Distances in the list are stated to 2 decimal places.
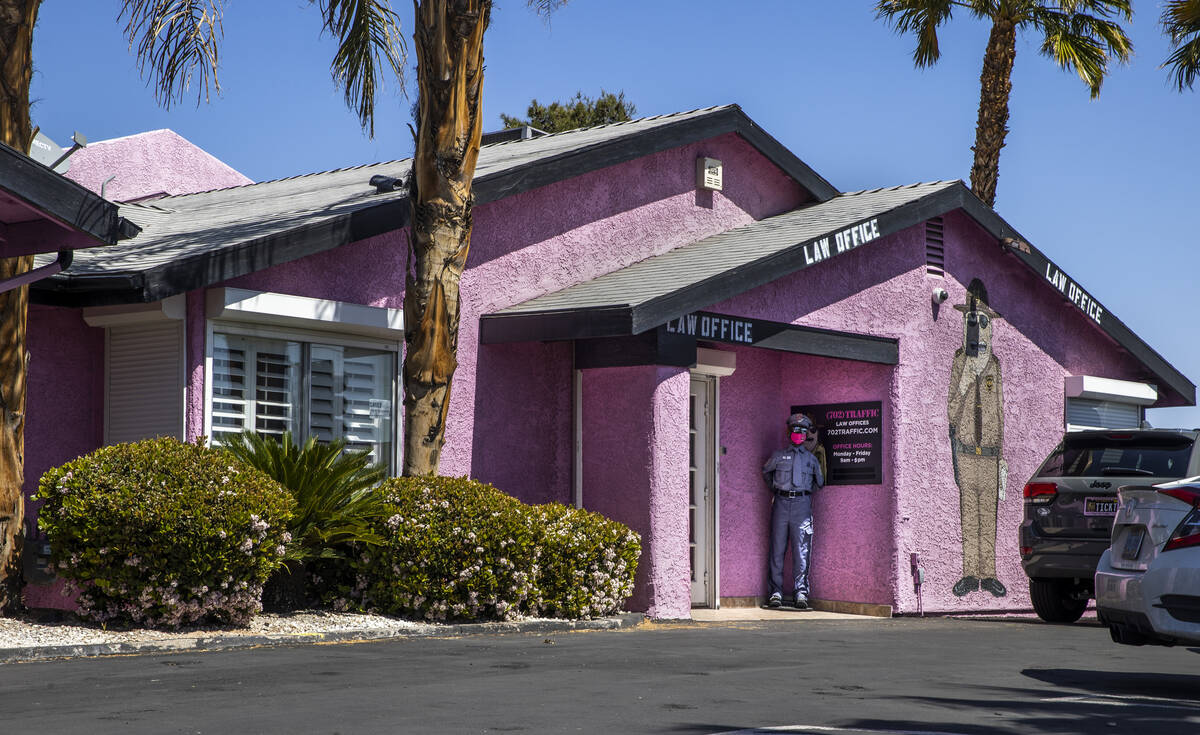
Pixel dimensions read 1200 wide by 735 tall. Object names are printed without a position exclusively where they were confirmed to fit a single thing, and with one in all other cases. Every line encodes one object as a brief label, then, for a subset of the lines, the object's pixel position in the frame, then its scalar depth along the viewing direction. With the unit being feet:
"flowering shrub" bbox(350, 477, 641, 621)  38.47
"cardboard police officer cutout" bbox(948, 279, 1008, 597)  54.70
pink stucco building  41.83
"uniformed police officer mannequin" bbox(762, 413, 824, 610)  52.13
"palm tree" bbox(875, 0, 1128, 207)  77.00
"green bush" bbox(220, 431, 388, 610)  38.09
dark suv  43.73
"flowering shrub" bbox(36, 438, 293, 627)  34.14
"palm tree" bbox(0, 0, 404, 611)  36.83
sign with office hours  51.93
